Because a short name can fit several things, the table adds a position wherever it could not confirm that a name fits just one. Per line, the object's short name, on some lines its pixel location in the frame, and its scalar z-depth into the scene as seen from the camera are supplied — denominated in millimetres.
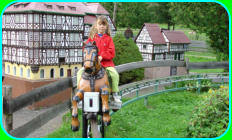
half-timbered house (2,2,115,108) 11578
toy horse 3215
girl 3576
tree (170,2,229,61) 10477
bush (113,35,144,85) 10523
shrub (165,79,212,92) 9845
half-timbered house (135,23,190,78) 10266
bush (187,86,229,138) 4805
